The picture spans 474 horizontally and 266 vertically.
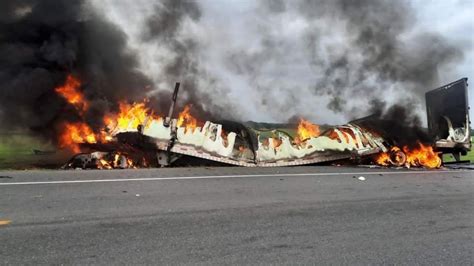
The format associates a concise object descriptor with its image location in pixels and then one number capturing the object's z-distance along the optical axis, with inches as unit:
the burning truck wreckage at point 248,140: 423.2
